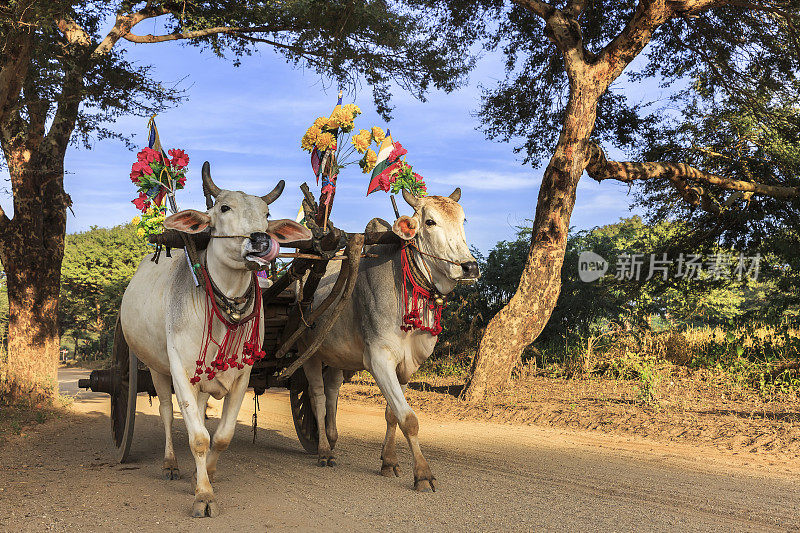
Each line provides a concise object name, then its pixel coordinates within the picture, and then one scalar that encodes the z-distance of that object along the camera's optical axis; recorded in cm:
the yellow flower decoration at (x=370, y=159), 574
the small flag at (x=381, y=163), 571
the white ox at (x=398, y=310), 543
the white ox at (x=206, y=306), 480
